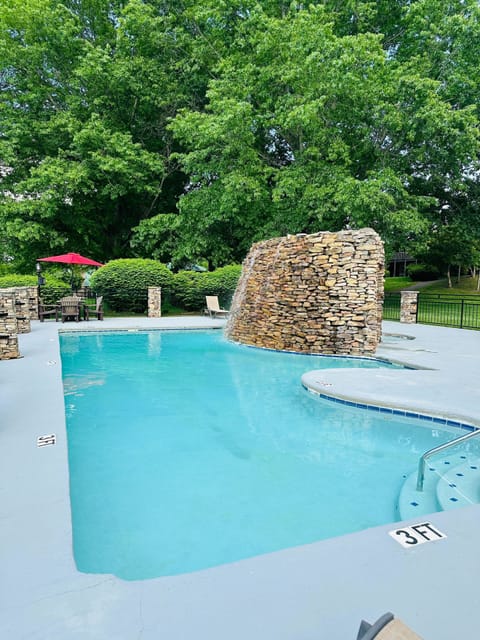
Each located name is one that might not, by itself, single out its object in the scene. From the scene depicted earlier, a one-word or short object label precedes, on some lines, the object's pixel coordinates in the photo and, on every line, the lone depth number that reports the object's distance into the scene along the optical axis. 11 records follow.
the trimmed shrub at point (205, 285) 18.08
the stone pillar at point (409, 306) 14.91
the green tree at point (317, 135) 14.62
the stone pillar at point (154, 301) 16.92
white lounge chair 16.00
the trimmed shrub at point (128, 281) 16.88
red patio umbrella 15.36
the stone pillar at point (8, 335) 7.38
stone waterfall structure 8.91
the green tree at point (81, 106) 17.78
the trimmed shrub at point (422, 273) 30.54
